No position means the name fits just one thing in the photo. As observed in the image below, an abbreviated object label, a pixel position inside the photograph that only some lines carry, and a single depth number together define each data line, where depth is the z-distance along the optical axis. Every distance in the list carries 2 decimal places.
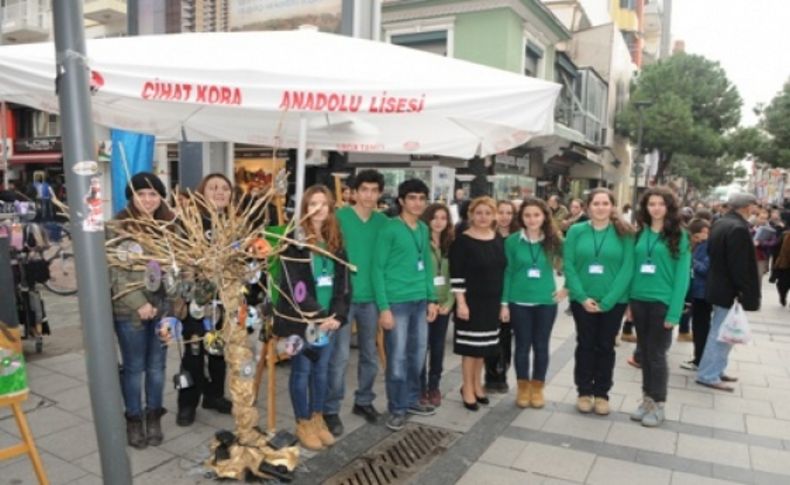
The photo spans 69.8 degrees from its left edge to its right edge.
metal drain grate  3.52
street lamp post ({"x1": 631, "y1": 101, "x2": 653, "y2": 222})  20.59
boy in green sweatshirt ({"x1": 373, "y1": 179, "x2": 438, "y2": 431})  4.06
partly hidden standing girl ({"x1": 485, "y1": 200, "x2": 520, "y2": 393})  5.09
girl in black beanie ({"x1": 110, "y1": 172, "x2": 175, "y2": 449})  3.55
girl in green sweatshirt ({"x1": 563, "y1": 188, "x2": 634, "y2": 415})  4.45
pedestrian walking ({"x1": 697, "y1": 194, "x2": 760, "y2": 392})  5.07
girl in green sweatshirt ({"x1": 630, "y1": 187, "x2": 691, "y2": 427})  4.32
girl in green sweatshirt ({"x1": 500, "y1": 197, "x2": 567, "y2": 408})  4.57
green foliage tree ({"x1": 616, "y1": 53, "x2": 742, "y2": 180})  25.27
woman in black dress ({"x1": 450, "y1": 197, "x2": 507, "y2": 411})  4.43
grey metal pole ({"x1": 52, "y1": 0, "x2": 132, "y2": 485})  2.21
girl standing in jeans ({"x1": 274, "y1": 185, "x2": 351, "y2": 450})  3.61
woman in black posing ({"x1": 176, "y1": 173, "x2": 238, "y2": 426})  4.06
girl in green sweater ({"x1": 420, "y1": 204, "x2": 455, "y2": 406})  4.67
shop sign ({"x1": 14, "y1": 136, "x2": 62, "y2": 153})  22.03
